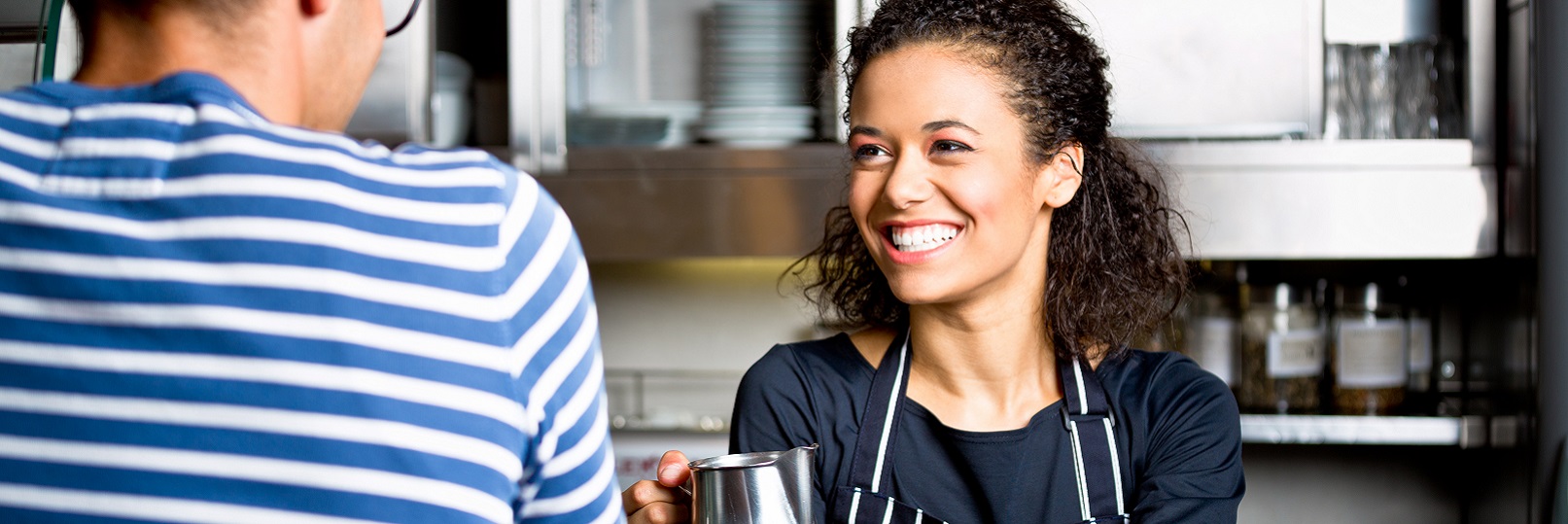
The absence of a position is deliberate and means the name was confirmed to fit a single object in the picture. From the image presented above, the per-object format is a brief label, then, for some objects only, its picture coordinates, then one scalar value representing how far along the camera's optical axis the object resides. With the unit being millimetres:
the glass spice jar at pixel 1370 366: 1884
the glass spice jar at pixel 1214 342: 1940
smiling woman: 1078
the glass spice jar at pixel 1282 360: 1909
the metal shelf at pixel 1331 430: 1803
